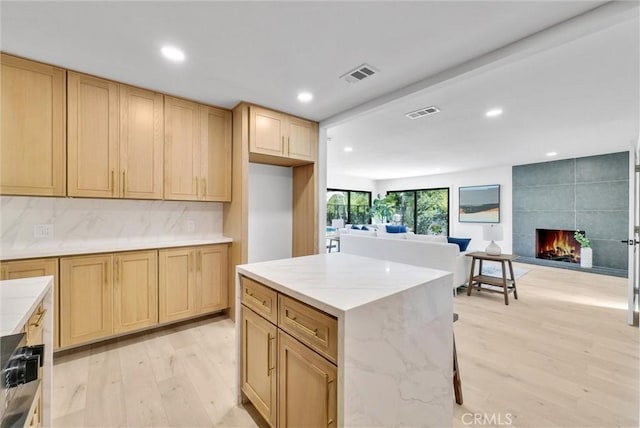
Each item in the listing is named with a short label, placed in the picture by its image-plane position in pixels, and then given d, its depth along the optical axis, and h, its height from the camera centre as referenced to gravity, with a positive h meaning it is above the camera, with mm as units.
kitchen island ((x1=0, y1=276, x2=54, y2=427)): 987 -396
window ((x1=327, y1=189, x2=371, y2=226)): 9086 +226
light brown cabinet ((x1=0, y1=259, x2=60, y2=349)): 2088 -463
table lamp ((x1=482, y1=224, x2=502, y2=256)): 4305 -400
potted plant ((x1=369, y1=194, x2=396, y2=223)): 9789 +151
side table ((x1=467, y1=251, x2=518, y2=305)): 3864 -1040
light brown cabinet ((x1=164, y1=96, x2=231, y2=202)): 2930 +696
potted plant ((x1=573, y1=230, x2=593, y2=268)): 5727 -842
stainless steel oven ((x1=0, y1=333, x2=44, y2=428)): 751 -503
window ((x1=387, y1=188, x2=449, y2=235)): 8789 +106
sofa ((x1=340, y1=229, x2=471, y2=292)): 4172 -672
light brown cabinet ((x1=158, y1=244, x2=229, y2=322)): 2803 -759
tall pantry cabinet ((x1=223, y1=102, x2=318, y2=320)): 3082 +669
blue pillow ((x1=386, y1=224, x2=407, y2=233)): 7531 -472
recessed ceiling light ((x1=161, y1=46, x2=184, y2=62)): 2057 +1247
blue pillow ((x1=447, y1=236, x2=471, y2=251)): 4898 -548
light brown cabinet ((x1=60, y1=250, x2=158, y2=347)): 2307 -759
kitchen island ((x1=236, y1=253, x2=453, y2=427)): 1111 -635
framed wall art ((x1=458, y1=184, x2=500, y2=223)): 7340 +236
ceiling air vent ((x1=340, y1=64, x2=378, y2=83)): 2322 +1239
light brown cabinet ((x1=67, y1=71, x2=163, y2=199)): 2424 +699
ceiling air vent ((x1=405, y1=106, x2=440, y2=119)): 3263 +1257
